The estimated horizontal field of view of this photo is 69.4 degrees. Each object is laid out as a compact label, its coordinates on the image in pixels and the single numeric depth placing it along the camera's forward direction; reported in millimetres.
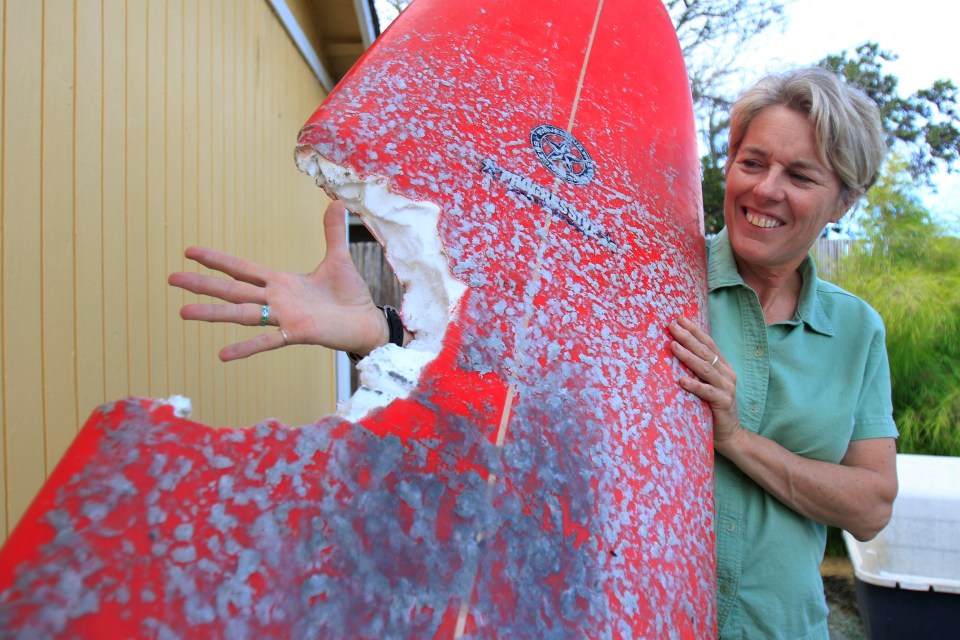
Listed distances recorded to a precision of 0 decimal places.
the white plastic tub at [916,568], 2961
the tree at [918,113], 11297
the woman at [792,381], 1331
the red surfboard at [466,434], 730
